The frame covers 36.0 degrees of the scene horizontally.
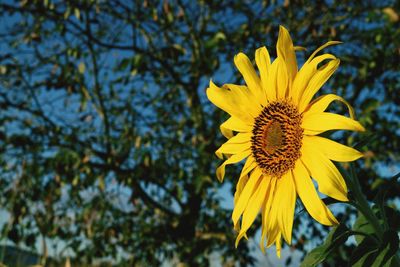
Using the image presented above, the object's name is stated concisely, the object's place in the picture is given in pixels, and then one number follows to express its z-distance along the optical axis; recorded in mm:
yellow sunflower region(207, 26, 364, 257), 482
